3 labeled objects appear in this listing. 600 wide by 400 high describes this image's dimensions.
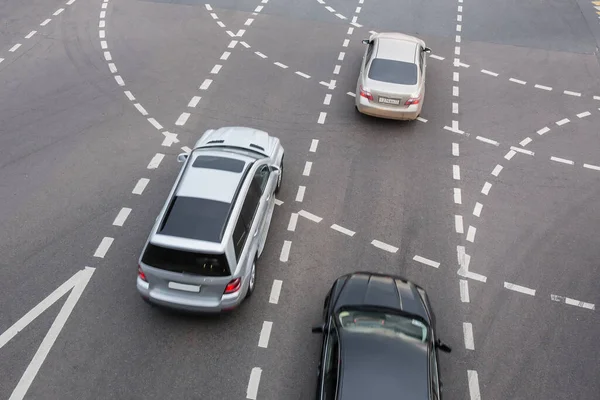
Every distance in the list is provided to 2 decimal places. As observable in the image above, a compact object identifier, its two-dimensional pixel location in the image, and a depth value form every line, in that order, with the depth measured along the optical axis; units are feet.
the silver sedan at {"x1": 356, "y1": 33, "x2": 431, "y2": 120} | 44.55
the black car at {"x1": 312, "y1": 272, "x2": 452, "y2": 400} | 22.99
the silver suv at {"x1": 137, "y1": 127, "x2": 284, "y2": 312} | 26.89
